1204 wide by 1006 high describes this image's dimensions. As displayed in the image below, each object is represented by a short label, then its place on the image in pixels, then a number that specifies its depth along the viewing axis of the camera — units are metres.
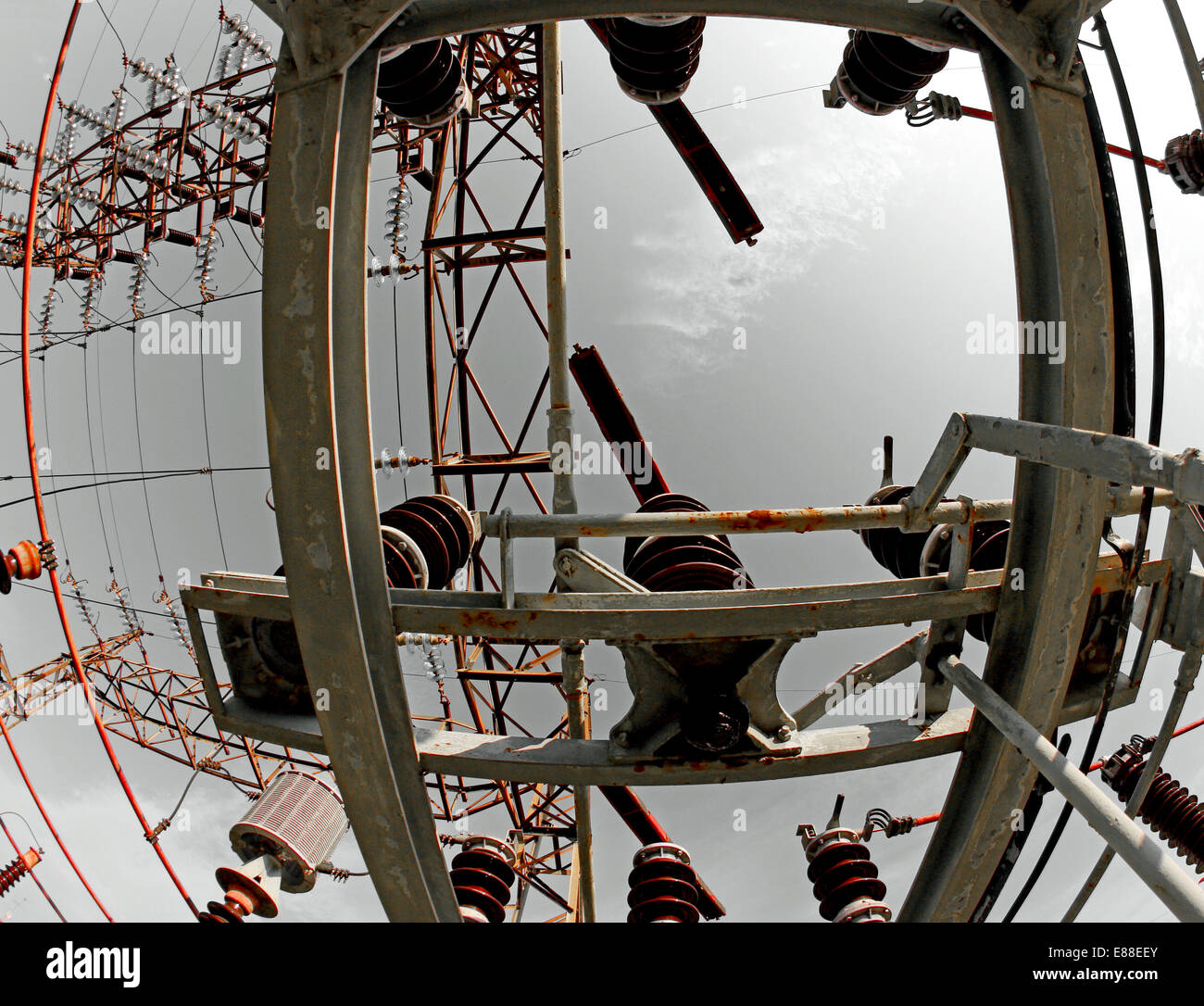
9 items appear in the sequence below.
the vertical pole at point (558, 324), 4.73
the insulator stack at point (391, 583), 4.54
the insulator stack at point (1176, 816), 6.03
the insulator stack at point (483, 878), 5.78
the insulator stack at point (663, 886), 5.58
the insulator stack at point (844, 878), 5.67
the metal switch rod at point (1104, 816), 2.34
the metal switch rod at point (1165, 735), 3.46
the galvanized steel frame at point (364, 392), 3.52
